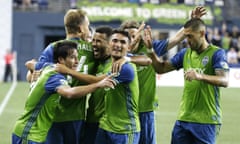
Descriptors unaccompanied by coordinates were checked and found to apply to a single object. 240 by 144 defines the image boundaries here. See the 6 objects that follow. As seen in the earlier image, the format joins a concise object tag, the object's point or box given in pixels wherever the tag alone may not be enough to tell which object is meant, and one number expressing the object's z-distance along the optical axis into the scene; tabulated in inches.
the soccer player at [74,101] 630.5
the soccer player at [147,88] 692.1
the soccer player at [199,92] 629.9
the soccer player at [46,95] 546.9
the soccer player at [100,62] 628.0
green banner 2965.1
